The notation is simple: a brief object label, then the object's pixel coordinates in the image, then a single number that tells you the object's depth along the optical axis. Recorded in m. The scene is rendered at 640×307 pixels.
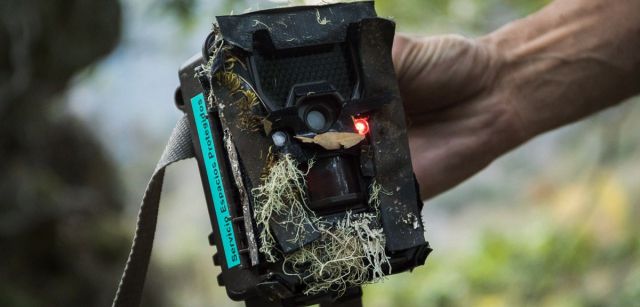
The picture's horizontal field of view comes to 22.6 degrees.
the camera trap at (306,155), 0.77
